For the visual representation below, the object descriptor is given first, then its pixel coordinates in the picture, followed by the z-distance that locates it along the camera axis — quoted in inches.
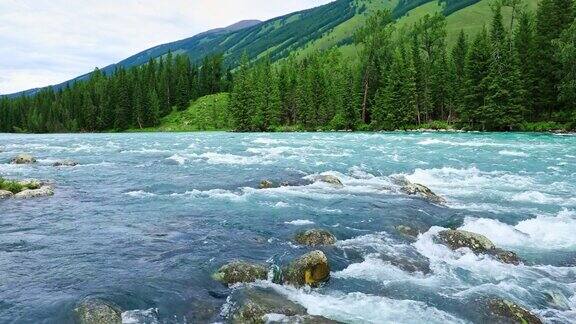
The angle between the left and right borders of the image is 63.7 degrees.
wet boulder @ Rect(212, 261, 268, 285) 494.6
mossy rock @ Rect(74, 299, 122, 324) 394.6
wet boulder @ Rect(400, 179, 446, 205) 878.4
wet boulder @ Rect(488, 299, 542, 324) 414.5
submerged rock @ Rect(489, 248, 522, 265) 569.0
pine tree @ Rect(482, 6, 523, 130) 2684.5
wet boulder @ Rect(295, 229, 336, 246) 621.6
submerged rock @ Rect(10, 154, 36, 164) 1530.1
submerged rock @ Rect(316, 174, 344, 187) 1054.9
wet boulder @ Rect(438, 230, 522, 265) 577.9
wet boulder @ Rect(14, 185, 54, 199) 913.5
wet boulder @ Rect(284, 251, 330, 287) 491.2
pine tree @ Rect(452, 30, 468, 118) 3051.2
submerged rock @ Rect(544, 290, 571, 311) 451.5
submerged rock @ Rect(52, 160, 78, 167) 1443.2
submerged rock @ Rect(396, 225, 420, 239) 665.6
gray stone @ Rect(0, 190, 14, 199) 909.2
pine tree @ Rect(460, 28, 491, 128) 2866.6
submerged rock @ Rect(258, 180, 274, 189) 1029.0
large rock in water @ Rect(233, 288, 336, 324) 401.4
